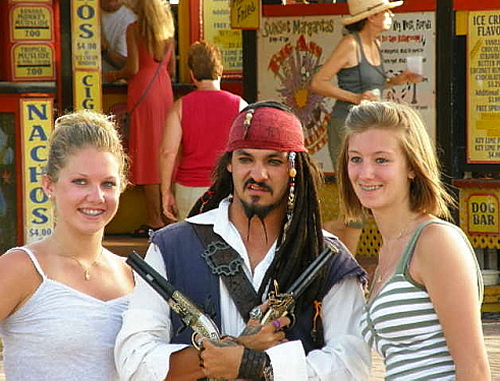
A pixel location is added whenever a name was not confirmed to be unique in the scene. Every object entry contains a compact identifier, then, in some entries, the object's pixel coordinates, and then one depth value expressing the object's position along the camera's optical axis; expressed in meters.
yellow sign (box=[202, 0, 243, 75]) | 22.56
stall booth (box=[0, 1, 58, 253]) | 16.11
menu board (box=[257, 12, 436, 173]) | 18.55
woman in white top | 7.42
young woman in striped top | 6.78
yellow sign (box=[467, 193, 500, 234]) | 17.89
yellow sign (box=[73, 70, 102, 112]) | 17.72
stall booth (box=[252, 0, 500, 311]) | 17.59
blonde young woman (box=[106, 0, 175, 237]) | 20.83
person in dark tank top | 16.42
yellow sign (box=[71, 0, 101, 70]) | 17.53
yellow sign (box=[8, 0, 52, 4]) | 17.05
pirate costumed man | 7.06
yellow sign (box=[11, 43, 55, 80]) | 16.98
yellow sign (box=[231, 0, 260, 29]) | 19.34
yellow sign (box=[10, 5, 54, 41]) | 16.98
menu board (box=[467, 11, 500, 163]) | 17.61
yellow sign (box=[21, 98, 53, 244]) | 16.09
